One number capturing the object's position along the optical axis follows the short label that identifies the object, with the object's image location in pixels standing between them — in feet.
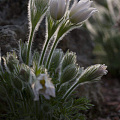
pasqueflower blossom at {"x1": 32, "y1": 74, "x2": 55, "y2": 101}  1.93
